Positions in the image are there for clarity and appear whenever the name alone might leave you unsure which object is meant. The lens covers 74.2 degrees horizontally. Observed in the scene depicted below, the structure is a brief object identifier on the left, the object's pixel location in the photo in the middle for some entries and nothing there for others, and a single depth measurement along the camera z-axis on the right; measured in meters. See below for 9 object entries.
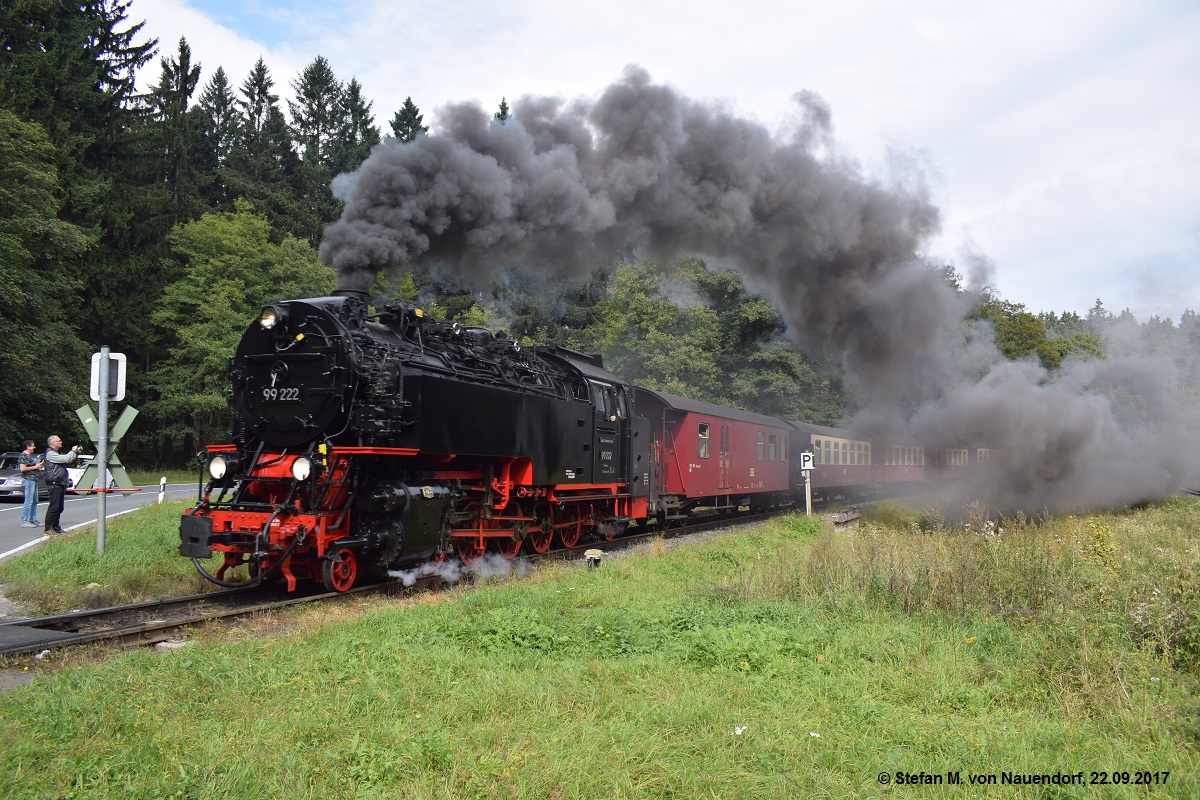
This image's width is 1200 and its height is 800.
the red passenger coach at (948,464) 28.61
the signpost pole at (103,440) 9.45
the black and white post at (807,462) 16.09
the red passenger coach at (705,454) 16.39
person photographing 12.45
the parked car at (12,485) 21.28
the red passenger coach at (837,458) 23.23
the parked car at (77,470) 23.03
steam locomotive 8.09
